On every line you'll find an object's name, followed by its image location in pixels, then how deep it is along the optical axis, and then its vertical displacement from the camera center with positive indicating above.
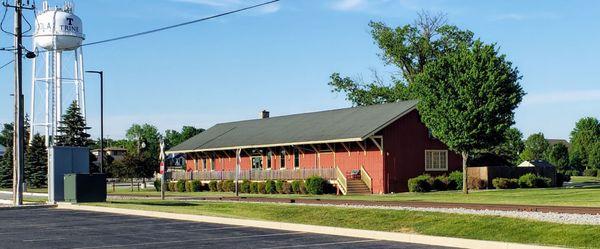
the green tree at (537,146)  145.62 +2.02
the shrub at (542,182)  52.25 -1.68
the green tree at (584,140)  129.12 +2.61
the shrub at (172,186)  66.51 -1.94
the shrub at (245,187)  56.59 -1.79
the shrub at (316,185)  50.38 -1.55
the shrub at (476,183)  50.78 -1.62
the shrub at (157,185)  66.94 -1.82
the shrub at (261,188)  54.87 -1.83
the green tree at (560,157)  129.25 -0.14
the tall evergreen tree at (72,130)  87.38 +3.84
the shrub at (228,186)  59.03 -1.77
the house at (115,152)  161.88 +2.48
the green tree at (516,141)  131.50 +2.64
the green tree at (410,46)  76.38 +10.83
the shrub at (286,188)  53.22 -1.80
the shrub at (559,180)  56.28 -1.68
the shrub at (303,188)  51.49 -1.76
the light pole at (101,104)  56.75 +4.27
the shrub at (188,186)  63.49 -1.87
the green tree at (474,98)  45.50 +3.42
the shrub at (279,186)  53.75 -1.68
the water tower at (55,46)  89.00 +13.39
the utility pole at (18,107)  38.06 +2.81
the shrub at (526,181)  51.09 -1.55
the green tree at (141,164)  71.21 -0.03
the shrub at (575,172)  123.06 -2.63
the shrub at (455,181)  50.59 -1.46
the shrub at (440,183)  49.72 -1.56
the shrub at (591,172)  115.25 -2.40
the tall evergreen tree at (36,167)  81.62 -0.16
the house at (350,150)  50.34 +0.67
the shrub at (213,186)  61.62 -1.84
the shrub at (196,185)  62.91 -1.77
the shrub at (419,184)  48.84 -1.55
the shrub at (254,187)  55.75 -1.81
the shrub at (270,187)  54.34 -1.75
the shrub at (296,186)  51.93 -1.65
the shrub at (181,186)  64.80 -1.88
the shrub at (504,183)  50.12 -1.64
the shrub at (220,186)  60.41 -1.81
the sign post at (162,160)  40.50 +0.16
